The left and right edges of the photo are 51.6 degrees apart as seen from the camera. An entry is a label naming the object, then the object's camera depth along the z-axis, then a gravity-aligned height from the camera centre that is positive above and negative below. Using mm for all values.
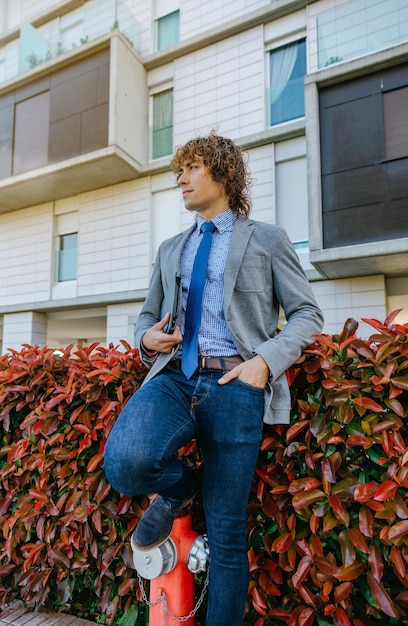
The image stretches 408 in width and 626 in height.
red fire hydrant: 1664 -948
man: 1564 -152
